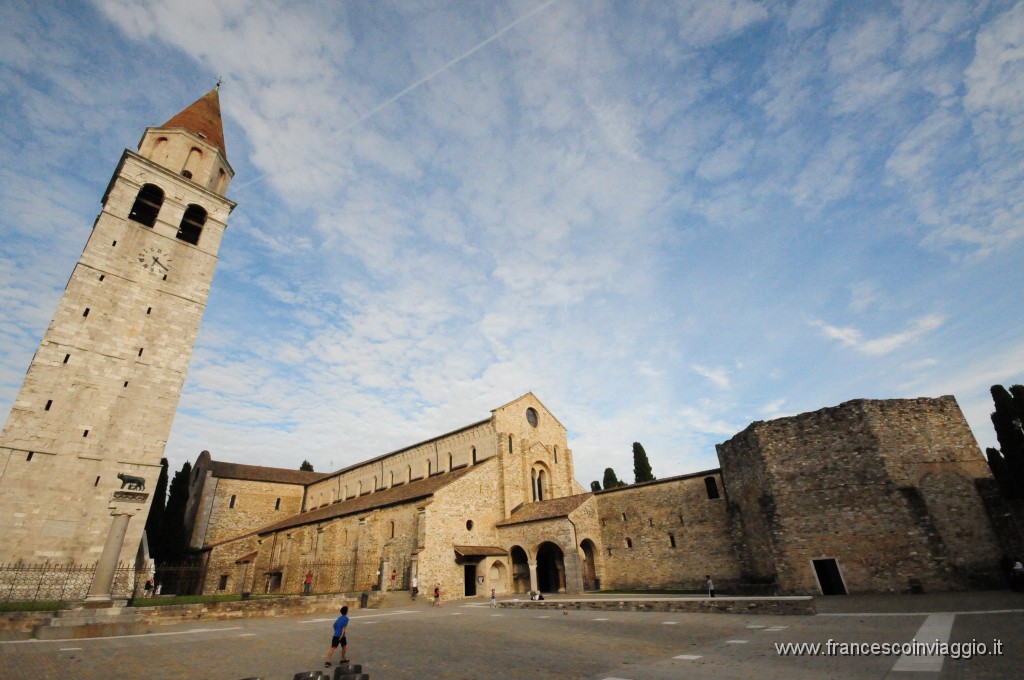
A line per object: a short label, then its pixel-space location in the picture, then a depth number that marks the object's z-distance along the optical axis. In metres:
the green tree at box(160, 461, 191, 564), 33.81
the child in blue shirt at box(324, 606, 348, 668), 8.75
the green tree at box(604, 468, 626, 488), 46.75
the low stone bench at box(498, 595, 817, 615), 13.41
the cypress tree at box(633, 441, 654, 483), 40.19
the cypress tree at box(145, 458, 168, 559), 32.97
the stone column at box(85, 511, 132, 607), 13.52
